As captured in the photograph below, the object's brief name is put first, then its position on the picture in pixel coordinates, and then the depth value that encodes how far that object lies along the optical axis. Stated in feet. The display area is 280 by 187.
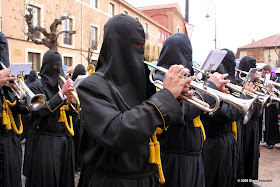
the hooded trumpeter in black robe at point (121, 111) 5.46
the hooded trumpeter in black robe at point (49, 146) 12.92
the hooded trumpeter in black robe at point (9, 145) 11.43
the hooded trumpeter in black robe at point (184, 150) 9.50
